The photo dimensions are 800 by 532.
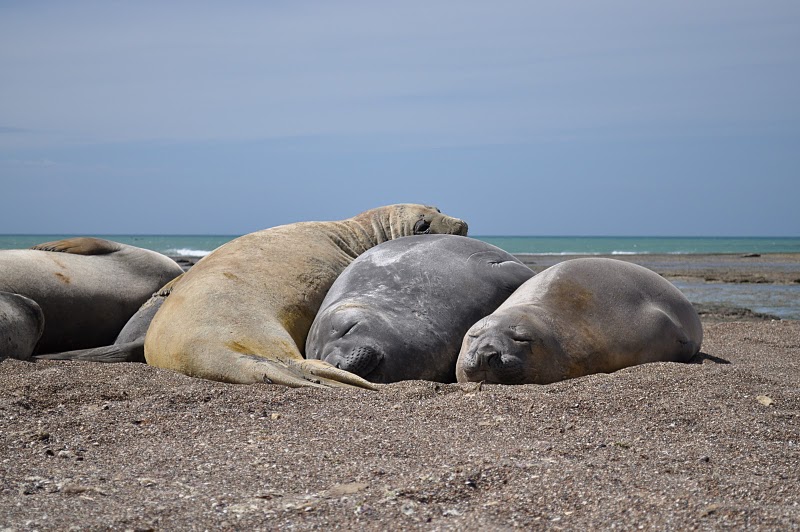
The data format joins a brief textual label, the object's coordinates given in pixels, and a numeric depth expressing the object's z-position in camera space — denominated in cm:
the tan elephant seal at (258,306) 598
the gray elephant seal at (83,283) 812
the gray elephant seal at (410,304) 621
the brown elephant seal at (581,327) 596
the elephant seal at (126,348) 717
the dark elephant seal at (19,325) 692
